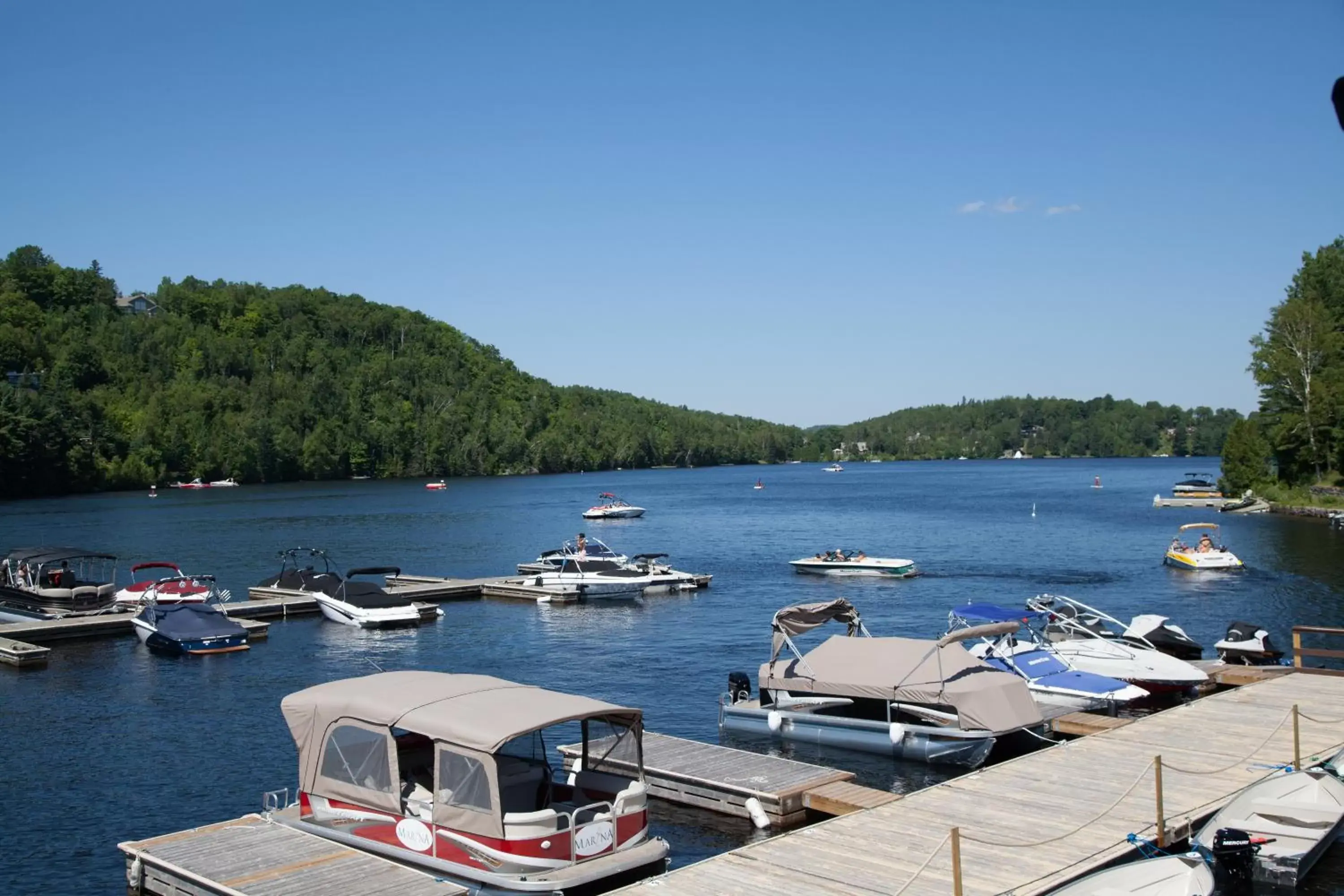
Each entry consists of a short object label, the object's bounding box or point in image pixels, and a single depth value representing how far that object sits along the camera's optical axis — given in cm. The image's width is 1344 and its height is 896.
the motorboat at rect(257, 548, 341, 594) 4791
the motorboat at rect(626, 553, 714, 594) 5497
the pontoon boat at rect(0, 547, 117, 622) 4578
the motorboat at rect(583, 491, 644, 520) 11181
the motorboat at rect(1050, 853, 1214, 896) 1349
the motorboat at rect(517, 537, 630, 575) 5625
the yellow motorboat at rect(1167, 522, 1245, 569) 5759
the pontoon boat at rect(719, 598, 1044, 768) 2305
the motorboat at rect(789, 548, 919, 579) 6034
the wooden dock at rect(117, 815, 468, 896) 1501
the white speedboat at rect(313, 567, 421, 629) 4506
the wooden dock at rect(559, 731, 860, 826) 1950
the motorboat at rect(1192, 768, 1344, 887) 1606
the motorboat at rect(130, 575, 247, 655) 3834
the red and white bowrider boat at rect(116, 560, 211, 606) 4538
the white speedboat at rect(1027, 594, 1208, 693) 2844
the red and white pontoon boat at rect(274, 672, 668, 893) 1545
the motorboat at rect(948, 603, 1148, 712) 2675
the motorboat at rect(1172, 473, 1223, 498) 11162
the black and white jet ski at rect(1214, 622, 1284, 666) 3212
